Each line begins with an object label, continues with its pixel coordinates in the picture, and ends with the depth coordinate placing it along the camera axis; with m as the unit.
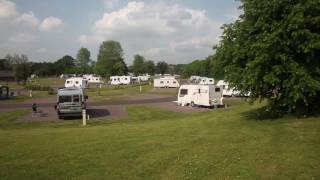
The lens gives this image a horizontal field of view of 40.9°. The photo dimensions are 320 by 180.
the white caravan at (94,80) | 107.20
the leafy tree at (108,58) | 121.38
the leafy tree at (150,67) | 170.38
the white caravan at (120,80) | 96.99
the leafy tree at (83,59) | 174.12
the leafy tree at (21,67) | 87.45
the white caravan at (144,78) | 121.80
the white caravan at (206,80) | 71.91
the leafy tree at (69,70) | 187.60
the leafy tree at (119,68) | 120.25
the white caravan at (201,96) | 39.06
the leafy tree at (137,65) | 157.96
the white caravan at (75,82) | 70.99
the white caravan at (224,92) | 50.59
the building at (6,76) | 144.71
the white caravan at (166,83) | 79.69
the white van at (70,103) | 31.52
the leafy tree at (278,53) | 16.98
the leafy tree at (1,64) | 183.38
